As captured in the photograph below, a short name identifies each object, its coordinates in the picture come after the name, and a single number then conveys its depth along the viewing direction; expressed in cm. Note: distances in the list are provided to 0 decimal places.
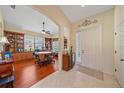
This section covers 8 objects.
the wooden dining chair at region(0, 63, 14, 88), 173
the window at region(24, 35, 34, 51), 581
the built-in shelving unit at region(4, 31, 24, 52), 493
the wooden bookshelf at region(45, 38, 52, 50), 750
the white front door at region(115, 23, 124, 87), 186
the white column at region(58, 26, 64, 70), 324
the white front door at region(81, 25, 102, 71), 330
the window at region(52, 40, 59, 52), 793
